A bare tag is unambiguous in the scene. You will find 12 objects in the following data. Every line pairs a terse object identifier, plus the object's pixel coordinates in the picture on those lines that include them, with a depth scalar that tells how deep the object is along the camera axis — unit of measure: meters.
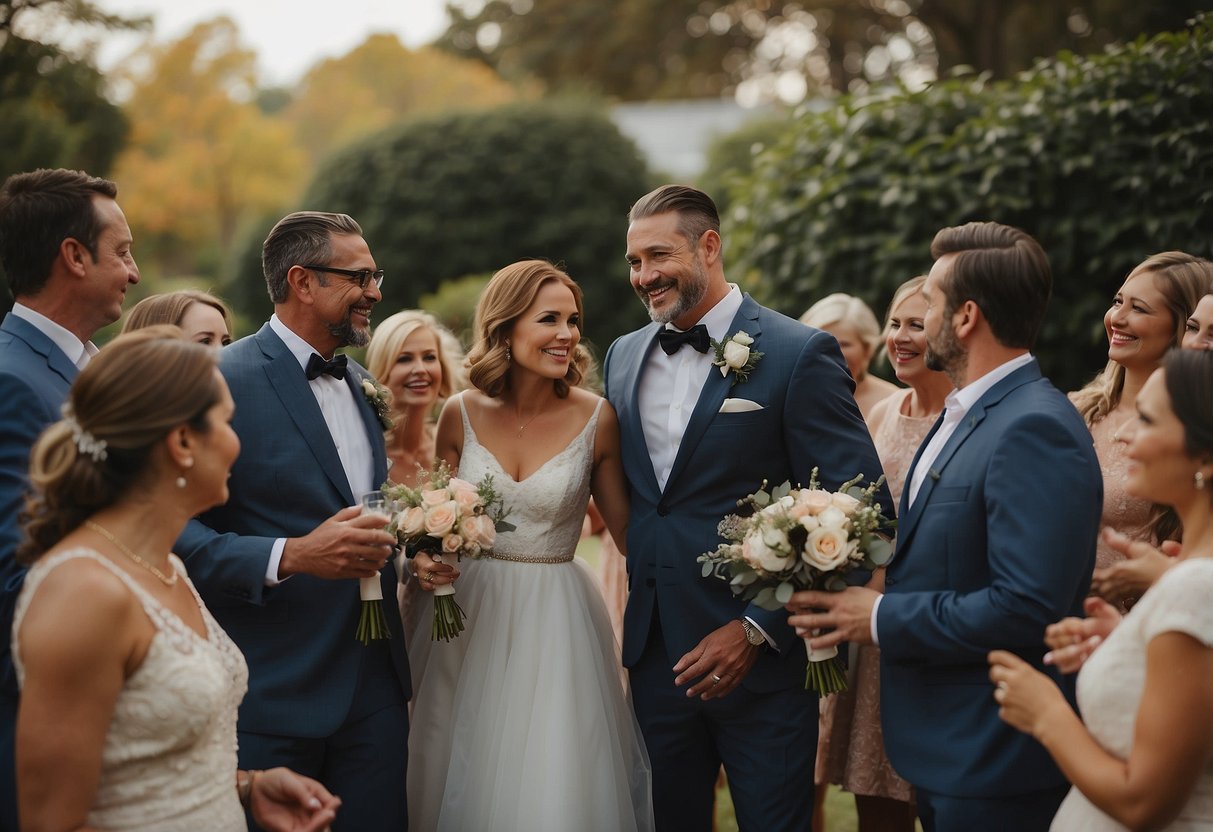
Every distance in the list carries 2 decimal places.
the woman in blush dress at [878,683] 5.04
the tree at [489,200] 15.94
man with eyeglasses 3.84
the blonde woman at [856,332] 6.39
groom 4.24
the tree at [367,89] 42.38
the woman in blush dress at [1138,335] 4.55
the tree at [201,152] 34.69
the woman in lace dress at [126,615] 2.50
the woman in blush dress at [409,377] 6.27
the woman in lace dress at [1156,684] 2.55
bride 4.42
